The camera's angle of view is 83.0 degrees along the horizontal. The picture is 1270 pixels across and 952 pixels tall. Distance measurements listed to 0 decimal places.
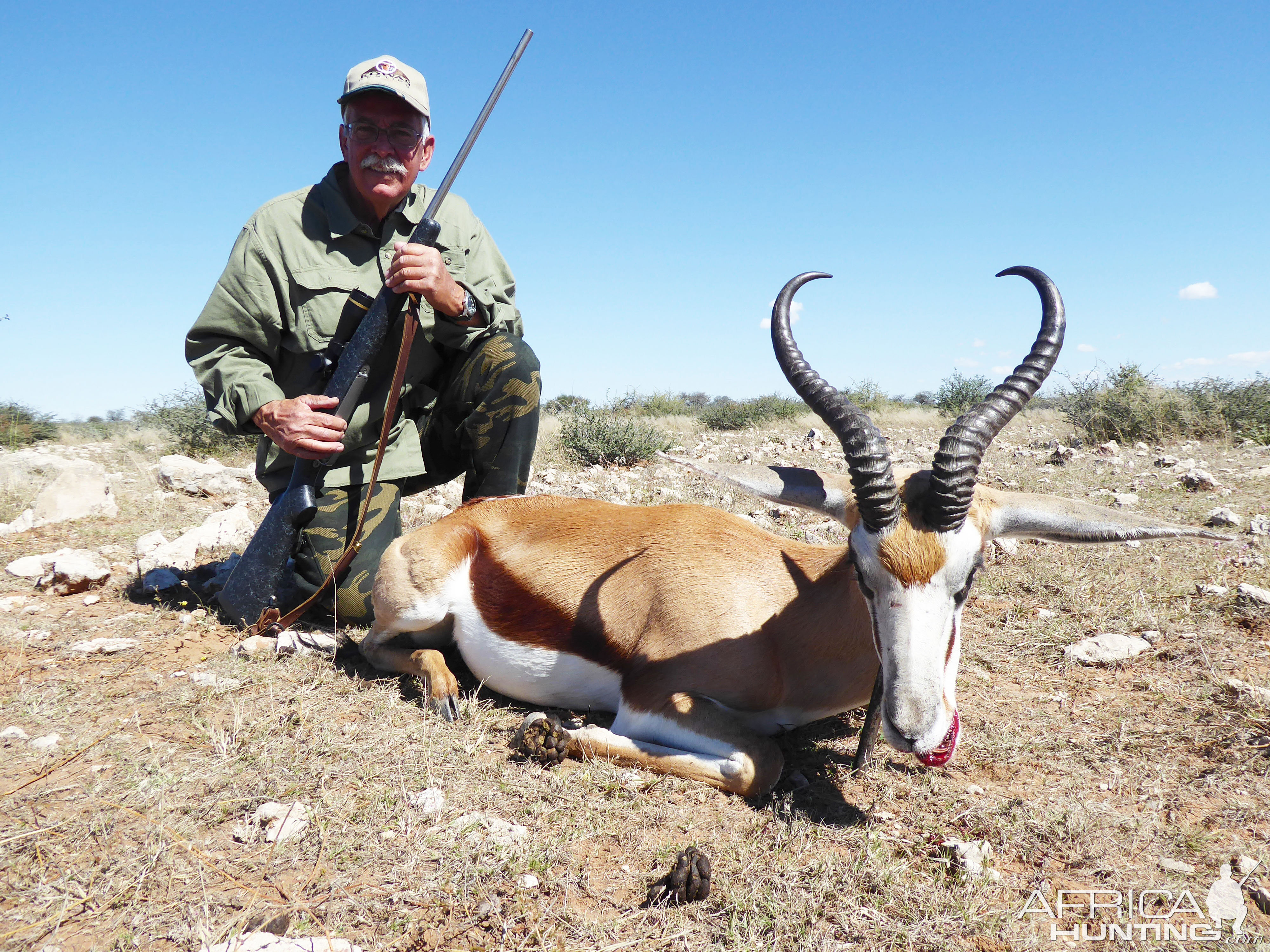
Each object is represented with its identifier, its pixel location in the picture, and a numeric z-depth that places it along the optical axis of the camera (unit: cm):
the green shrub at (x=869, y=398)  2273
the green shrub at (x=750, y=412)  1962
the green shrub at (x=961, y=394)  2219
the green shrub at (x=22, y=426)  1318
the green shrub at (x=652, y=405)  2056
